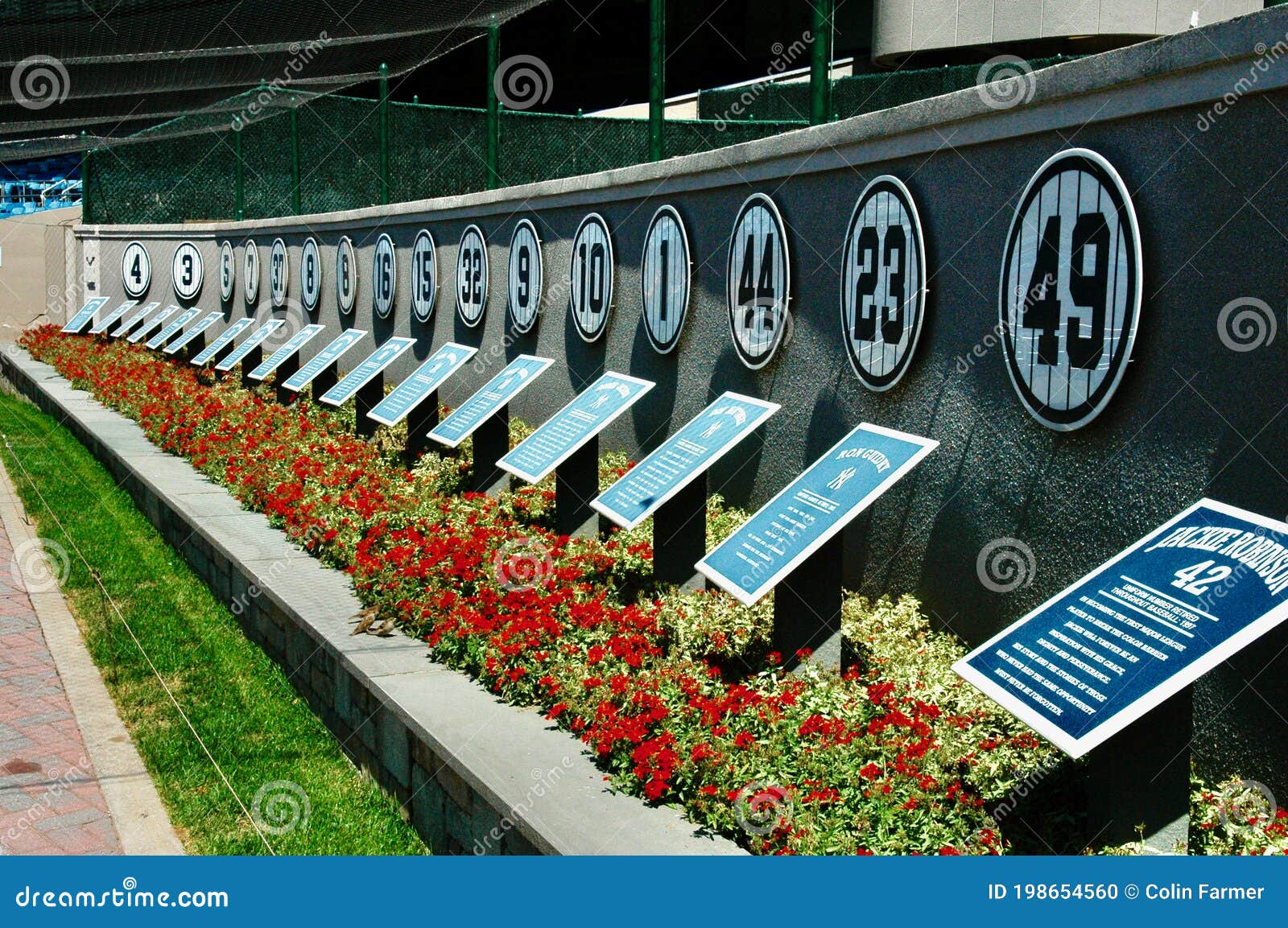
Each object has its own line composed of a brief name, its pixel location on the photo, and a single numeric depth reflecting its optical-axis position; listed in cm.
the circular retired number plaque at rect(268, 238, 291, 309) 1817
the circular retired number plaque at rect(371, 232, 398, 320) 1500
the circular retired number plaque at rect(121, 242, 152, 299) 2288
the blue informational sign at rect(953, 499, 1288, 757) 357
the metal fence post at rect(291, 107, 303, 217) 1859
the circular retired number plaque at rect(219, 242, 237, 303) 2008
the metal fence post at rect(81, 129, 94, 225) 2417
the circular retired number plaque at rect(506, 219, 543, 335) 1170
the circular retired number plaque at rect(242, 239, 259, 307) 1920
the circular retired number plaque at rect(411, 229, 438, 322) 1396
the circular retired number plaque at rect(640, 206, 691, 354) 919
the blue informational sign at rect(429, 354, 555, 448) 895
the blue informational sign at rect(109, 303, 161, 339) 2088
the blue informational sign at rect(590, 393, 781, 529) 666
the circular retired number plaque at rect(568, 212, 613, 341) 1042
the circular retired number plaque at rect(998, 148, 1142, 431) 523
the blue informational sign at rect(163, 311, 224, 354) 1770
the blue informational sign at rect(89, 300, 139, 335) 2230
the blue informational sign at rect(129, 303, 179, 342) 2016
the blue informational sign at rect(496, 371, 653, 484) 781
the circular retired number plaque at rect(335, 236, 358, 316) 1595
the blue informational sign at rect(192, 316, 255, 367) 1612
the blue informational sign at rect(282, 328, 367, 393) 1262
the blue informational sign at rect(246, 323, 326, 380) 1412
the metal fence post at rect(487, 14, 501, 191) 1257
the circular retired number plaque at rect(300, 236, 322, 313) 1702
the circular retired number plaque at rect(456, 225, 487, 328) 1279
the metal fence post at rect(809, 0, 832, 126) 720
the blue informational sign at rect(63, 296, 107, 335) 2203
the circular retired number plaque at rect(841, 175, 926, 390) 663
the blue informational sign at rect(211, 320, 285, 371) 1502
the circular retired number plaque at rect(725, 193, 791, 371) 789
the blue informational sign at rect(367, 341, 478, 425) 1012
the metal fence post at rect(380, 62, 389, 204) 1541
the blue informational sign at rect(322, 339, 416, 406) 1126
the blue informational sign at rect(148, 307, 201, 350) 1916
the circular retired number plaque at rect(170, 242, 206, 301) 2123
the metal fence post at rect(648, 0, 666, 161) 912
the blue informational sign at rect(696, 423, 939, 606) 546
